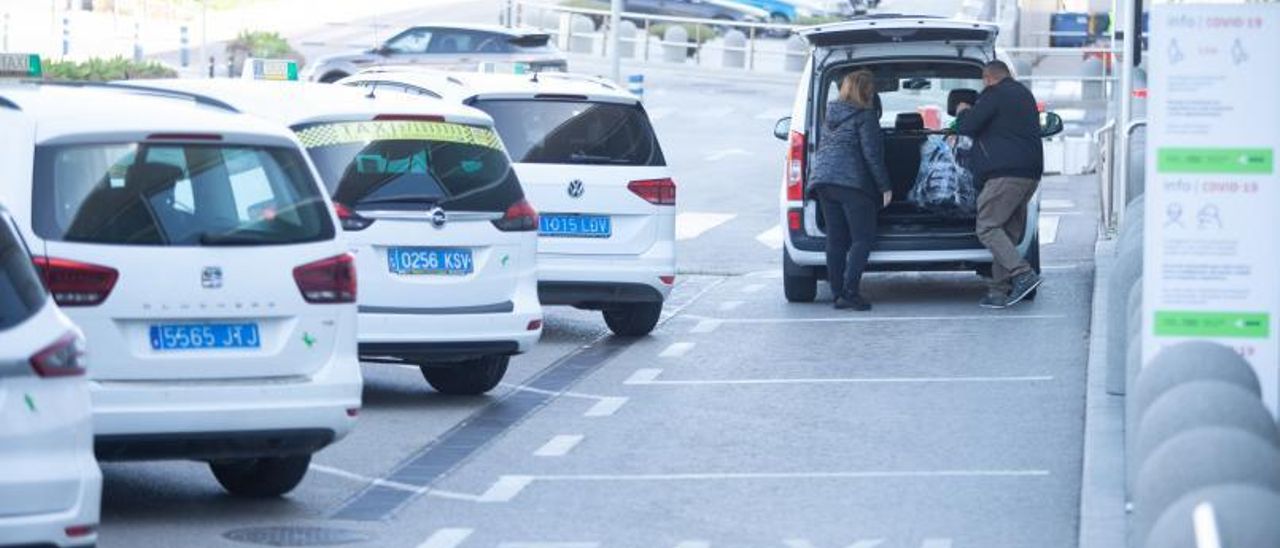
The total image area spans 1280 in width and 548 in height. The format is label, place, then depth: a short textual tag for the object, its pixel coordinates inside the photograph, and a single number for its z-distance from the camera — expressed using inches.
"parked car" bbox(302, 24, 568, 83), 1683.1
